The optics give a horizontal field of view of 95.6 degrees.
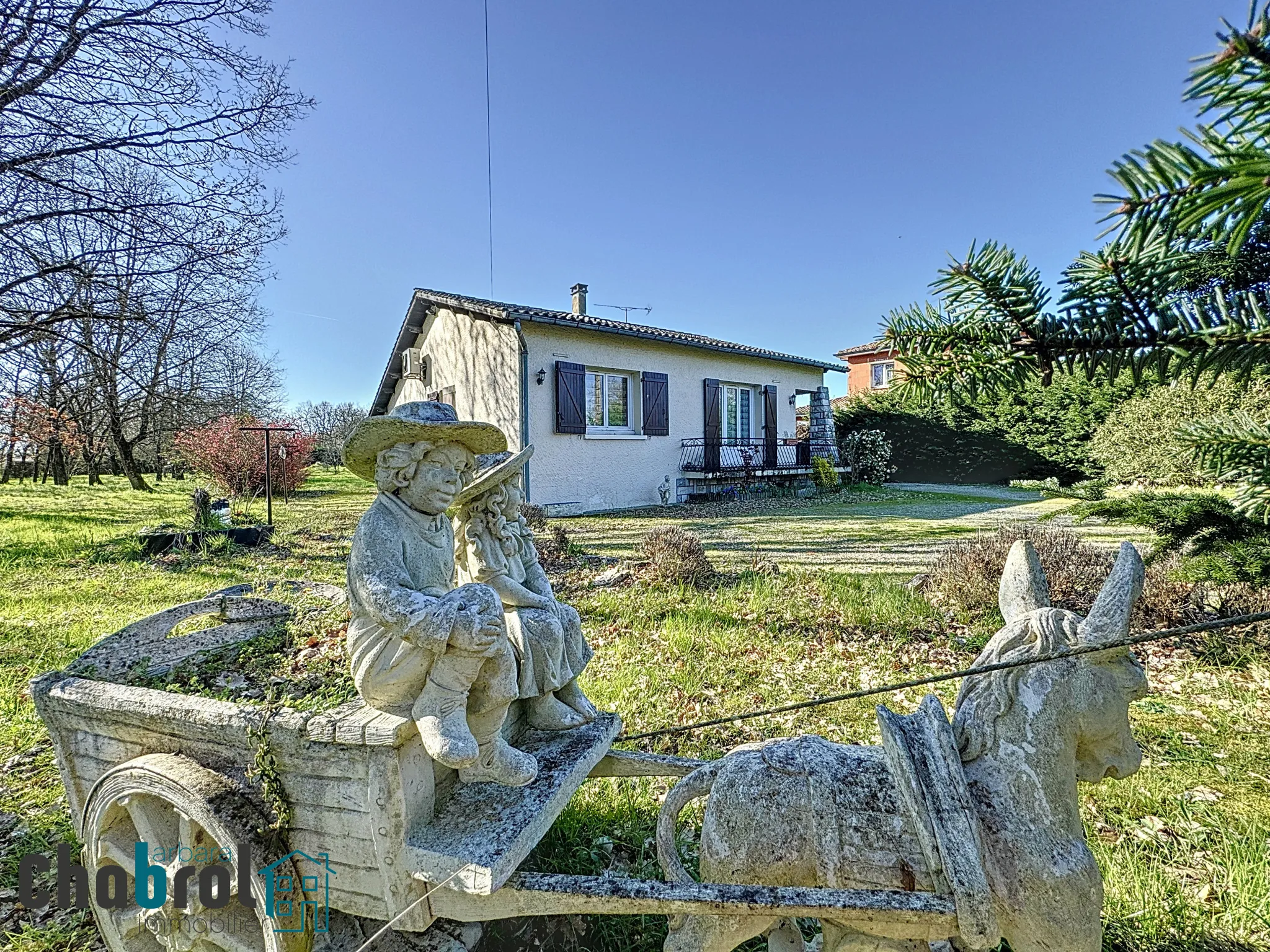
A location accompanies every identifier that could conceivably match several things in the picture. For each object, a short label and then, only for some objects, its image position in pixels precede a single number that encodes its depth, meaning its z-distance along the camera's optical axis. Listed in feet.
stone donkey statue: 4.08
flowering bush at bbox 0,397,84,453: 31.01
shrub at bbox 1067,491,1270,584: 7.77
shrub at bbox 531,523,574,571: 24.68
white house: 41.09
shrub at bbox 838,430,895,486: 62.49
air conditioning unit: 52.42
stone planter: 26.43
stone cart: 4.33
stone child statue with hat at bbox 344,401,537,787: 4.68
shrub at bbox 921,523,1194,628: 14.66
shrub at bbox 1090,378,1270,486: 36.86
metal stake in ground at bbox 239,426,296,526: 34.74
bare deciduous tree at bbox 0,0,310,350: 19.81
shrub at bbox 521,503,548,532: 31.80
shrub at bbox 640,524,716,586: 20.67
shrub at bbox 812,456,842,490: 56.54
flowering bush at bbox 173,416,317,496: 48.37
